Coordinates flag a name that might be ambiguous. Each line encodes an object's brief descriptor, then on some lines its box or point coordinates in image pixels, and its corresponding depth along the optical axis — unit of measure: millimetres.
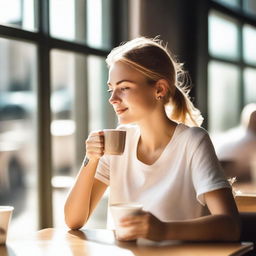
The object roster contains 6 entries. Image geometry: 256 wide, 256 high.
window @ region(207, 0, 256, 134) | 5363
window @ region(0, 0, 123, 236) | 3102
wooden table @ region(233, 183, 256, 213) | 2055
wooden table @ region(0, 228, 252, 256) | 1475
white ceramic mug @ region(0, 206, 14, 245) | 1593
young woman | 1847
